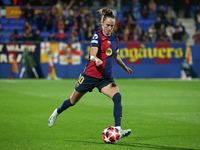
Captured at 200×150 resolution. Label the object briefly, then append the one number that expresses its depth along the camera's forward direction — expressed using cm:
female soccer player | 1439
